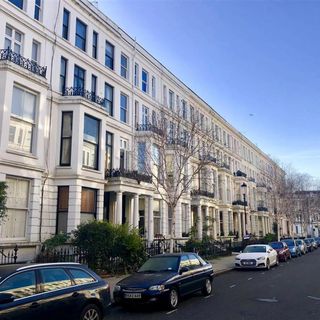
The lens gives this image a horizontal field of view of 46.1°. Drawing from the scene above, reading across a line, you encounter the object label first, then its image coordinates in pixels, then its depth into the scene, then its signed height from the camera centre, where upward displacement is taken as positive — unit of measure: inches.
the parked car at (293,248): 1294.3 -49.5
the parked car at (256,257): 832.9 -53.5
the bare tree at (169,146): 839.1 +211.1
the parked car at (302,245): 1430.6 -46.0
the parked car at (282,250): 1088.2 -47.6
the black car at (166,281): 393.1 -52.5
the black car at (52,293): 249.4 -43.0
